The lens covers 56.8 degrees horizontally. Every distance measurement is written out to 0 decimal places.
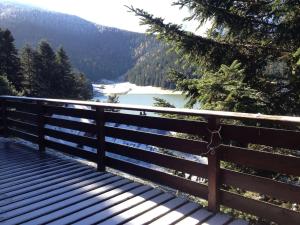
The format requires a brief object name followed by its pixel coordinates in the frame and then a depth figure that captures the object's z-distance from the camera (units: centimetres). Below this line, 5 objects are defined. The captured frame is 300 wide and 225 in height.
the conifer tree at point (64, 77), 3206
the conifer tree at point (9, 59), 2772
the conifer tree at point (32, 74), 3075
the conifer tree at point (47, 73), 3090
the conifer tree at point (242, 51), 436
